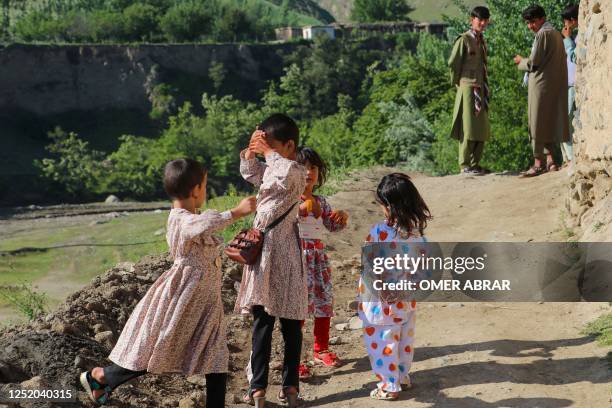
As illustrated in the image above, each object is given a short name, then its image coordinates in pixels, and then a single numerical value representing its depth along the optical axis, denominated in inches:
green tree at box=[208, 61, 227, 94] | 2292.1
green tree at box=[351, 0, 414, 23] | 3506.4
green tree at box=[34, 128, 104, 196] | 1649.9
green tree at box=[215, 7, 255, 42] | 2657.5
